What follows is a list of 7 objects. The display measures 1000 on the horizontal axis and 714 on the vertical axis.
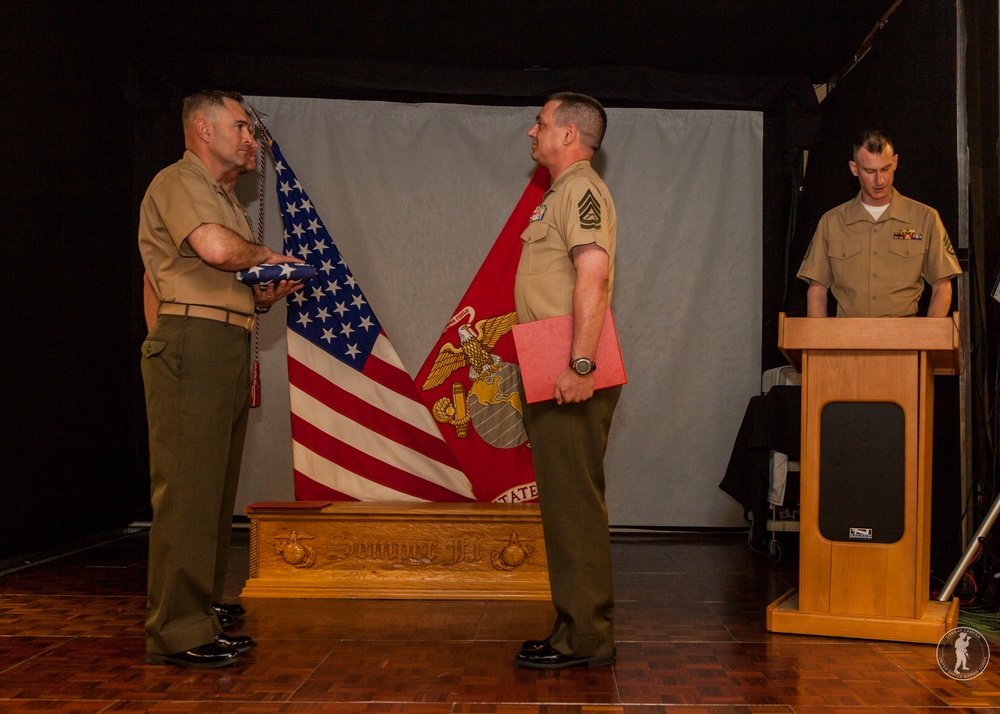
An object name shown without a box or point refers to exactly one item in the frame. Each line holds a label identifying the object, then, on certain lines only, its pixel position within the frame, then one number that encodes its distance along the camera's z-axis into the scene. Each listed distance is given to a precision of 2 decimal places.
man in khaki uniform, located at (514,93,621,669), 2.26
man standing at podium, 3.02
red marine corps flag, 4.05
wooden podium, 2.66
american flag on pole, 3.71
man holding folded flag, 2.34
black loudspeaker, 2.70
